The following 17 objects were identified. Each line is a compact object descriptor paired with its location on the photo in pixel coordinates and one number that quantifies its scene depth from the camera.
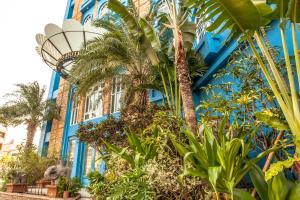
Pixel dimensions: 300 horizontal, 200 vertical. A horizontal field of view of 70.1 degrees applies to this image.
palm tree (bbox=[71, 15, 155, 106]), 8.23
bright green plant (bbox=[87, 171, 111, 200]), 5.16
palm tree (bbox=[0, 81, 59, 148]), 16.77
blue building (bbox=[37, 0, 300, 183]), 7.86
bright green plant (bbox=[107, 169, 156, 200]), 3.78
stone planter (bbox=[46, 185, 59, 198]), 8.81
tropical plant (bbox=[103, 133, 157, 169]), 4.95
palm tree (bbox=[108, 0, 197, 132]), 5.54
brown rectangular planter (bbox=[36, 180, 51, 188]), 11.65
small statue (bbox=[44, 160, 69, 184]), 10.04
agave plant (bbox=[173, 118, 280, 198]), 3.16
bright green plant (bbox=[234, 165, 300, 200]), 2.76
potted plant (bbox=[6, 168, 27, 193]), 11.20
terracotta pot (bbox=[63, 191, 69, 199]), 8.55
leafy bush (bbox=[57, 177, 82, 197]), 8.84
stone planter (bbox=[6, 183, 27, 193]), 11.15
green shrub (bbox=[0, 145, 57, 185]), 11.95
